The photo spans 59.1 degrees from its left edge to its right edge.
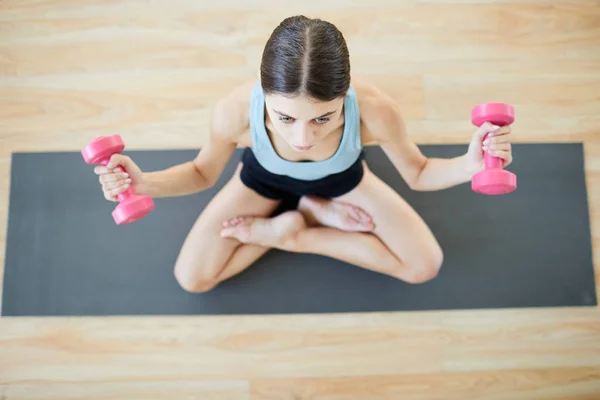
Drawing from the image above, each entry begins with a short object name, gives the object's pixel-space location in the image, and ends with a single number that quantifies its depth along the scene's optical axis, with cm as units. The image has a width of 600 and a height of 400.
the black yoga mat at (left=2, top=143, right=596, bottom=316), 167
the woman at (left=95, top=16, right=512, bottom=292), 95
